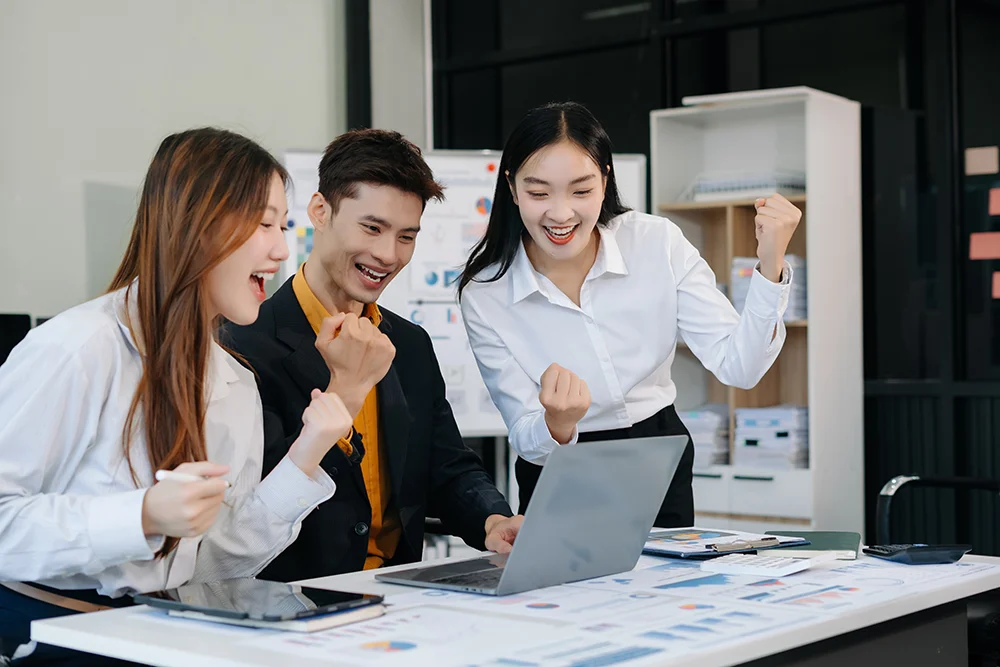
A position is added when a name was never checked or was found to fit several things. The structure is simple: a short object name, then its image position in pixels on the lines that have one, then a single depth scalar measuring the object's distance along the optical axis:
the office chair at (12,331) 2.55
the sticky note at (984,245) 4.64
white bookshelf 4.62
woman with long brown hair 1.59
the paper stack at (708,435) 4.88
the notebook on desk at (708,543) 1.96
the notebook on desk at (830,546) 1.93
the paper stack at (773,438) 4.67
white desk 1.29
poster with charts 5.07
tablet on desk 1.40
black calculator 1.93
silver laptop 1.59
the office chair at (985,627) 2.53
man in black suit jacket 2.23
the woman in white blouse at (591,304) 2.46
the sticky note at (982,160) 4.66
